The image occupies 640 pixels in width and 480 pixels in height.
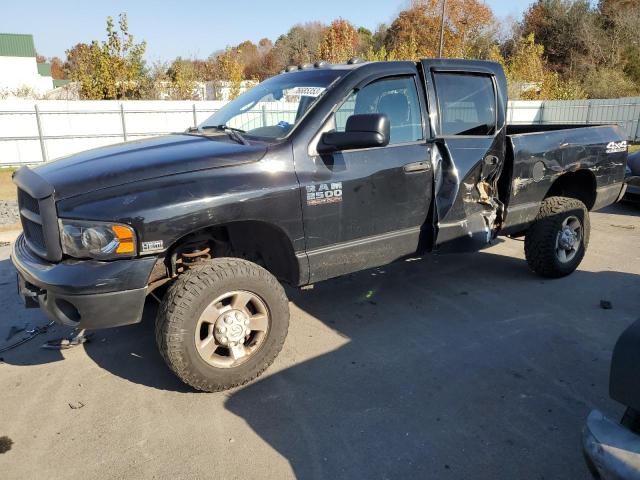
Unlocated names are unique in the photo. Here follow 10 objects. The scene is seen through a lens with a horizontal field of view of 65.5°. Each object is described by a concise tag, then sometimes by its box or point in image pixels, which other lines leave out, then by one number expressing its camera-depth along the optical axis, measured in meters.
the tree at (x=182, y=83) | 23.77
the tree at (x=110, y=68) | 20.14
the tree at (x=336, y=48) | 28.58
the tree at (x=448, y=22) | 50.33
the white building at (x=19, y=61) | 51.78
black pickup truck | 2.81
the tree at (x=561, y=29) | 40.50
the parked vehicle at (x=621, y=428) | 1.65
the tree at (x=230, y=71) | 23.56
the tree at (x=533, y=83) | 28.25
